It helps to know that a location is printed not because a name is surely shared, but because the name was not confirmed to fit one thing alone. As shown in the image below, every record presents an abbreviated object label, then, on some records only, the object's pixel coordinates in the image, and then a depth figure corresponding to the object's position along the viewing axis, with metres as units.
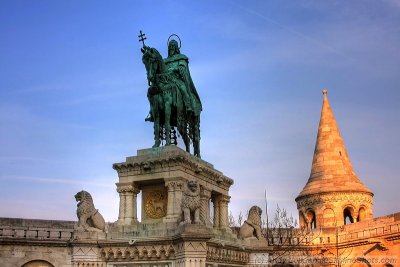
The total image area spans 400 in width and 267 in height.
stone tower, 35.03
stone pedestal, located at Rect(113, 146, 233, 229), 16.03
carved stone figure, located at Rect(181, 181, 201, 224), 15.05
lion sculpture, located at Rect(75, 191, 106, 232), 16.58
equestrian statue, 17.44
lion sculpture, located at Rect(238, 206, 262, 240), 18.17
